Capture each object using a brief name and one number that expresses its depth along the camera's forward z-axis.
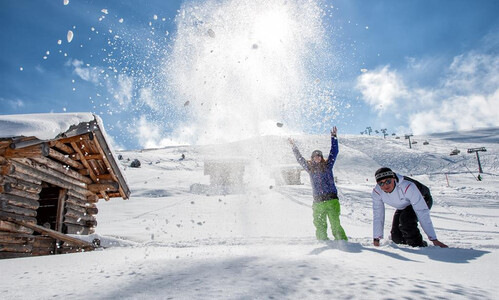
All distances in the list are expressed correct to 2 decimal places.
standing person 5.45
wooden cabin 5.45
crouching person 4.40
